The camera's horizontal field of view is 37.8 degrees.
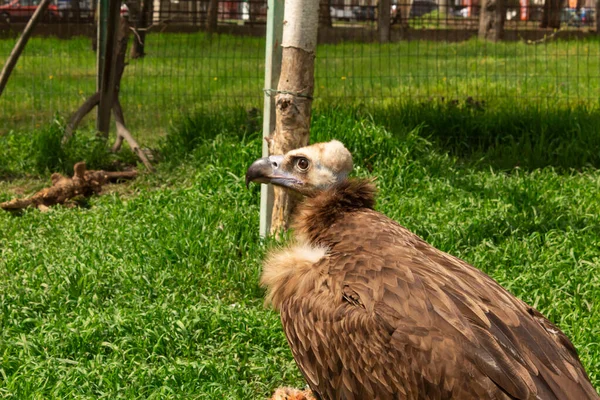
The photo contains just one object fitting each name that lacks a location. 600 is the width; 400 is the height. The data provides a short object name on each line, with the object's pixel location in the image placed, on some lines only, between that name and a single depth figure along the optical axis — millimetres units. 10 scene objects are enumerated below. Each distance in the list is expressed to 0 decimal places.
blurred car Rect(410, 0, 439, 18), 11078
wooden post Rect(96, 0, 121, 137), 7977
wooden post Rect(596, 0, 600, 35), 16906
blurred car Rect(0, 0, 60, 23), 13266
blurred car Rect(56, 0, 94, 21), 14706
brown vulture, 2955
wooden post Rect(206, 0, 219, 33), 11393
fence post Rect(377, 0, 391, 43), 13172
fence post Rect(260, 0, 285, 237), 5539
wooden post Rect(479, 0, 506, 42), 16766
